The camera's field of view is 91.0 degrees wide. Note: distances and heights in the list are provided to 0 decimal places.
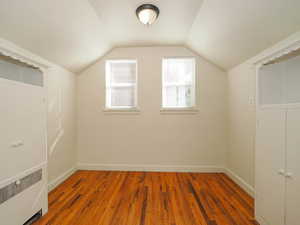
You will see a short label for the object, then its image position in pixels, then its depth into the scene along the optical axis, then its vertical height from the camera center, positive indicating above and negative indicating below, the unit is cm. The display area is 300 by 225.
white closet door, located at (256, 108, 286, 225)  133 -53
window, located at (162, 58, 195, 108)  315 +61
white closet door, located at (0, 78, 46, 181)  131 -17
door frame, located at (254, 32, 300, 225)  124 +53
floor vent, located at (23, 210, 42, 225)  155 -117
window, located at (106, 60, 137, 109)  319 +59
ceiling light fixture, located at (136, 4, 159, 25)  187 +128
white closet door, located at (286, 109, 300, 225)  118 -46
